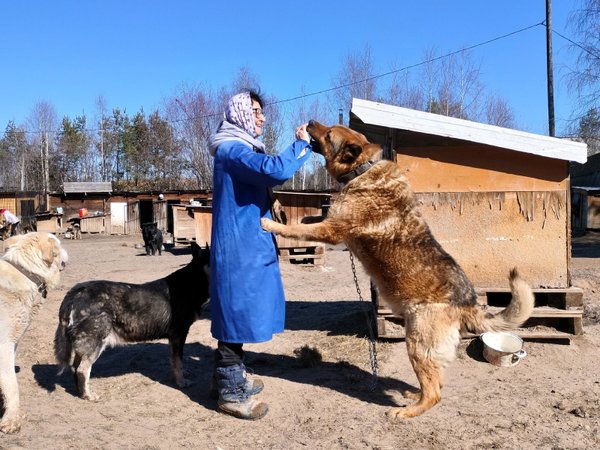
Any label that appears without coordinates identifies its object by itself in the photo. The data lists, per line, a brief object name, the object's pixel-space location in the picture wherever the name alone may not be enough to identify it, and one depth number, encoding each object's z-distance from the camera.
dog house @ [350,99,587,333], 5.89
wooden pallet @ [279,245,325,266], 15.02
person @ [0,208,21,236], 24.28
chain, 4.73
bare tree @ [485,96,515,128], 39.03
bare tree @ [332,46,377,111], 35.56
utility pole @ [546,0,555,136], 19.73
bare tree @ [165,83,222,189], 40.62
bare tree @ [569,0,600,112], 20.91
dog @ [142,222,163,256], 18.87
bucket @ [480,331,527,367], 5.10
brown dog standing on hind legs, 3.96
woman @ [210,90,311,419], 3.82
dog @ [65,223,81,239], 30.69
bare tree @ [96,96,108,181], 58.81
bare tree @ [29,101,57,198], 57.50
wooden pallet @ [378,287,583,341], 5.68
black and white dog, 4.50
